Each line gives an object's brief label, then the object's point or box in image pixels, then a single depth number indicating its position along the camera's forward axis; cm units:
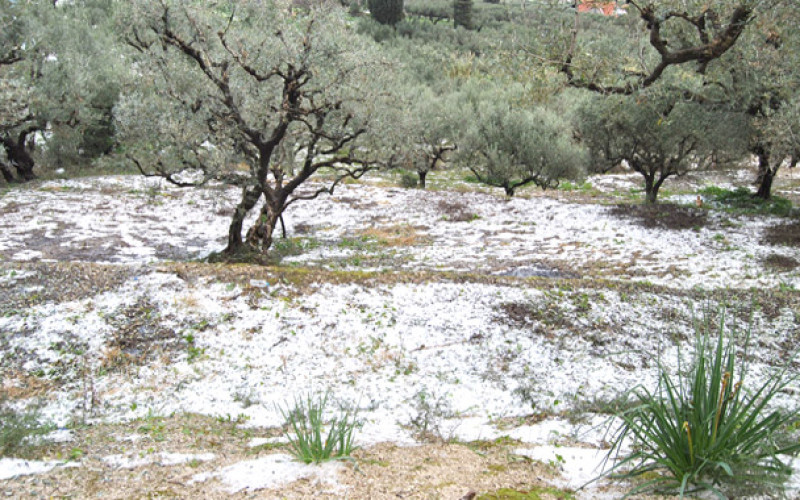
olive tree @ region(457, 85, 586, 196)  2273
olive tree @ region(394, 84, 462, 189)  2595
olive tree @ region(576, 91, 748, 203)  1612
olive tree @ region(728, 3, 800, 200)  1081
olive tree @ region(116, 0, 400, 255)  1098
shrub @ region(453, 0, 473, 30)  6322
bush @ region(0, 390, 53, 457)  440
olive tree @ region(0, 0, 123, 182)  1939
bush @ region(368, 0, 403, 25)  6000
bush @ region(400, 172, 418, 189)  2582
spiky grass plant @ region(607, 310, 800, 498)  288
